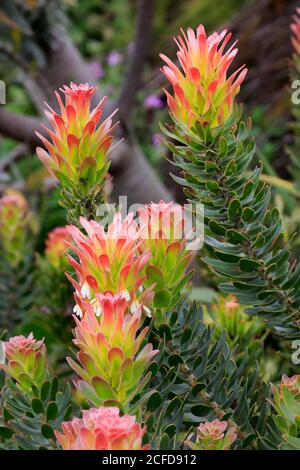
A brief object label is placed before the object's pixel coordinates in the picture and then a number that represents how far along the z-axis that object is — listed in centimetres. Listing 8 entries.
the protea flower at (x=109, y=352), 85
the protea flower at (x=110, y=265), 89
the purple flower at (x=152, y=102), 460
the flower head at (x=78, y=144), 97
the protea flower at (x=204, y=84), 96
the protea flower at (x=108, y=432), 77
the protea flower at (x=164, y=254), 95
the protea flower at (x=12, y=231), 153
